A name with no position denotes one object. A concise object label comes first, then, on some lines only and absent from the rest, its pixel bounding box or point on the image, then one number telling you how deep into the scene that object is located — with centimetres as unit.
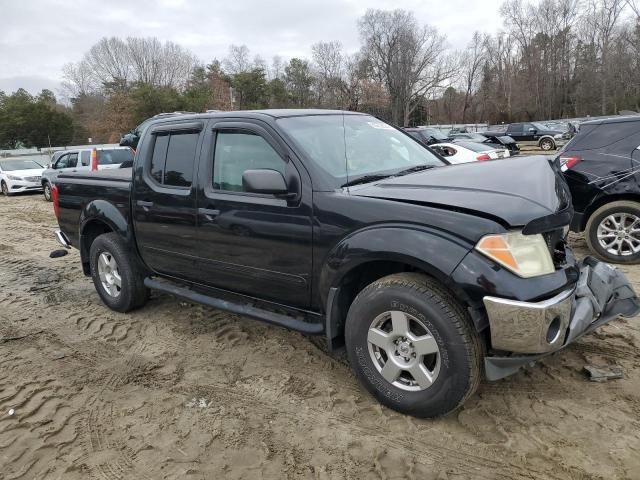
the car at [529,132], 3345
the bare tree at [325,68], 4781
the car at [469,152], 1332
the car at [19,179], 1772
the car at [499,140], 2429
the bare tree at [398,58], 6175
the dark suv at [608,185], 601
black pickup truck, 264
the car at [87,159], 1514
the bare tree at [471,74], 7206
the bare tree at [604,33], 5816
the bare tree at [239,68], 5800
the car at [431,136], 2098
